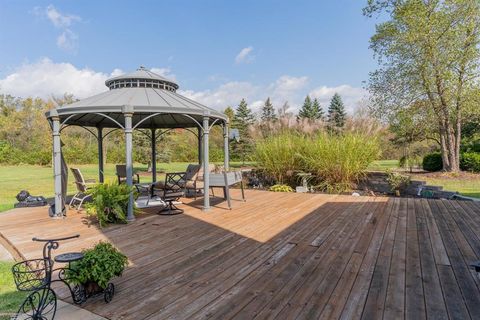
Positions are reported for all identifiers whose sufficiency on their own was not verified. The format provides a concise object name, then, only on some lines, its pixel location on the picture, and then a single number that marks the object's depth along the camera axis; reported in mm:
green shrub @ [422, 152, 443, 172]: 12133
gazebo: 4766
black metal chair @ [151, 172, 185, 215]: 5242
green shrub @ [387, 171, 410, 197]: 7887
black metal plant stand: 1943
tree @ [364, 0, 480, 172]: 10109
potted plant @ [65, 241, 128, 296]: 2221
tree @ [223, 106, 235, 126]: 30294
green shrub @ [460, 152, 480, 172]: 10781
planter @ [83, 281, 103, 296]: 2293
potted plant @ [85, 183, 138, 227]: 4434
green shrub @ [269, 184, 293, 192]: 8125
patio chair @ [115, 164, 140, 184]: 7577
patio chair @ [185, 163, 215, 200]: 6488
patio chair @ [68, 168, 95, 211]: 5489
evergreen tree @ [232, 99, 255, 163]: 22652
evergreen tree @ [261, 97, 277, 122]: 25088
